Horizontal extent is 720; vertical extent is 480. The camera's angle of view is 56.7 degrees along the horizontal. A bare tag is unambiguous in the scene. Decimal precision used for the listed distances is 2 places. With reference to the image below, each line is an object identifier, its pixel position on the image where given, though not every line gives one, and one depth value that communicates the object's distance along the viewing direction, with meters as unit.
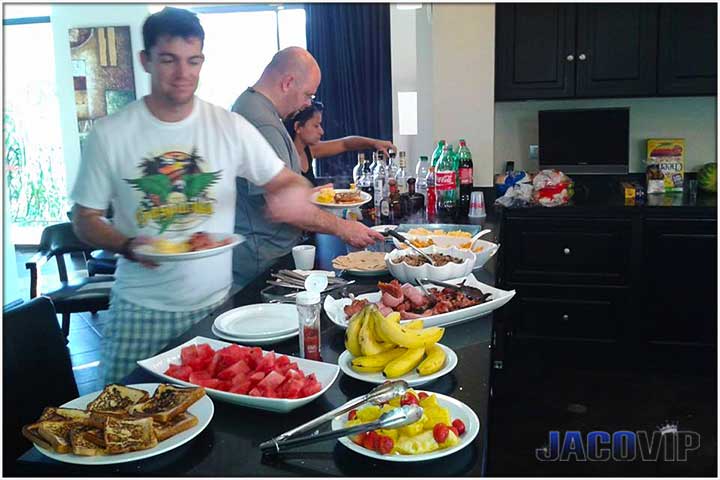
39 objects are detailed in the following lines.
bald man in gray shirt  1.63
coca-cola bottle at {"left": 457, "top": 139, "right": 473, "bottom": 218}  2.85
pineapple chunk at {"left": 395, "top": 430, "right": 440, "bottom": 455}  0.88
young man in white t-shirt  1.10
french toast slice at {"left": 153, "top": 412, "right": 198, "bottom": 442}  0.93
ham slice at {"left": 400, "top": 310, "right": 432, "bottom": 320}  1.35
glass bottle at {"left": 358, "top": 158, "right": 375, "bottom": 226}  2.70
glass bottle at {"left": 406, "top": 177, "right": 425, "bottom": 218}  2.89
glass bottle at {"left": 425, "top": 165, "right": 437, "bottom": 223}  2.79
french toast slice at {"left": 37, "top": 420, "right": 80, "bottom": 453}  0.90
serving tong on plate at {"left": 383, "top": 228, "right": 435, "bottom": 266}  1.74
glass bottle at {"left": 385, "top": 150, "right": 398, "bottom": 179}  2.92
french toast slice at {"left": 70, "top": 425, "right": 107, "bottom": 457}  0.89
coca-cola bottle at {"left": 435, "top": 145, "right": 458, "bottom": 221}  2.74
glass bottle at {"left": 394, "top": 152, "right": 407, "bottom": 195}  2.93
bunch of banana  1.13
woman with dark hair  3.03
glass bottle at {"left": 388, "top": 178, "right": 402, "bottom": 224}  2.69
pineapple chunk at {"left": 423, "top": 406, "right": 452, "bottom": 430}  0.92
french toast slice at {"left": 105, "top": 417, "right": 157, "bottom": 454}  0.90
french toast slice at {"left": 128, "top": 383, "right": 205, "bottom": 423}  0.95
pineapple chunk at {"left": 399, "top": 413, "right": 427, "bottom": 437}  0.90
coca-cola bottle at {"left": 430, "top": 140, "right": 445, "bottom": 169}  2.90
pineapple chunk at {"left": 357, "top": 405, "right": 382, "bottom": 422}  0.94
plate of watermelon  1.02
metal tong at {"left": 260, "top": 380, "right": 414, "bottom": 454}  0.89
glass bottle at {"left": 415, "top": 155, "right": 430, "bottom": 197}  3.05
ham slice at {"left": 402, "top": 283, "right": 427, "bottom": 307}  1.42
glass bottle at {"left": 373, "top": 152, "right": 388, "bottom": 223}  2.70
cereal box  2.98
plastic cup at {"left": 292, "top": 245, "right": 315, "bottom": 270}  1.82
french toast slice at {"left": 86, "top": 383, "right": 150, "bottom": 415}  0.98
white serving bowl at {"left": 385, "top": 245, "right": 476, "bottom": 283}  1.65
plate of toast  0.89
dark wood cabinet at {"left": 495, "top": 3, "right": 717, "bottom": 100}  2.84
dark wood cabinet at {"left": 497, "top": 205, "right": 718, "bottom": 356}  2.65
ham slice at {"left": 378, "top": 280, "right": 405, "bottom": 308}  1.41
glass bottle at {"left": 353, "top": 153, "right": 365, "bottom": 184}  2.96
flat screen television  3.06
